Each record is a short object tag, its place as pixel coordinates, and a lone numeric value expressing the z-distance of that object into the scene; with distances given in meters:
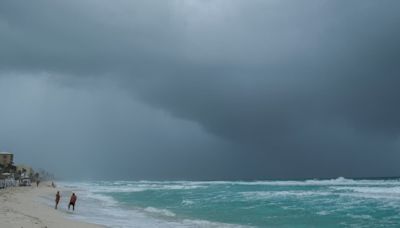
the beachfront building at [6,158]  95.49
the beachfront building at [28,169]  121.44
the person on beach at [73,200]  27.19
